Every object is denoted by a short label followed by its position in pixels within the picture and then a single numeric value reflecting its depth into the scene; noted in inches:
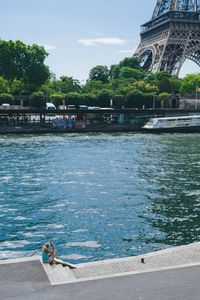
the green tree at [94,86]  5376.0
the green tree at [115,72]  6472.9
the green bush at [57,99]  4429.6
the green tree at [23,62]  4456.2
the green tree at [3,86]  4431.6
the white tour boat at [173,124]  3383.4
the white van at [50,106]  3848.4
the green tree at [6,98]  4252.2
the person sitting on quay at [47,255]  553.9
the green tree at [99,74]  6127.0
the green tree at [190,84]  5007.1
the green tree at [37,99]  4234.7
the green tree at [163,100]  4581.7
